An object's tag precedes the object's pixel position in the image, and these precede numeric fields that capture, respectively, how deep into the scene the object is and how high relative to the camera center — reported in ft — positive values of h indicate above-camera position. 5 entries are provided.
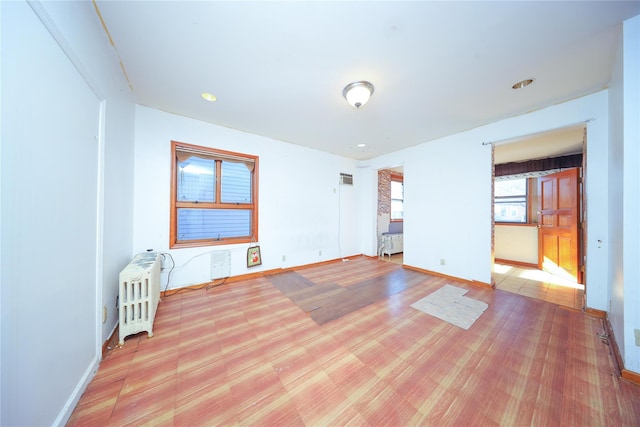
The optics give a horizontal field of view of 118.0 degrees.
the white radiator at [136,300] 5.89 -2.76
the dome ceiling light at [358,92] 6.92 +4.48
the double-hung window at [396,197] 19.26 +1.76
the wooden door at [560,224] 11.27 -0.53
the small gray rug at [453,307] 7.35 -3.94
